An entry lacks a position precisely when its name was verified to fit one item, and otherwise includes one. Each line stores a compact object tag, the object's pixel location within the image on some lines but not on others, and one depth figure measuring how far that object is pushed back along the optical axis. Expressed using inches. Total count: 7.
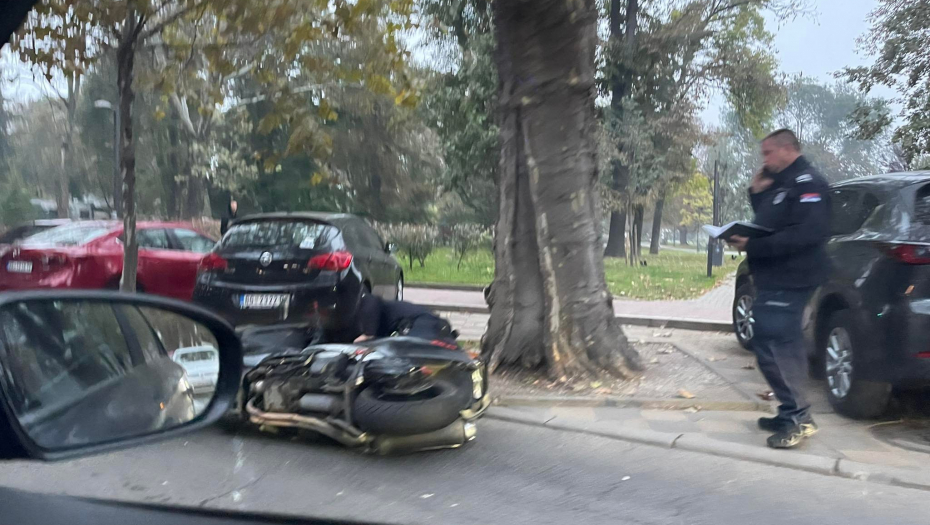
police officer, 185.8
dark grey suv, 189.5
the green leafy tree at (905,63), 526.1
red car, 343.0
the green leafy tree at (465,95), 727.1
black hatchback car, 303.4
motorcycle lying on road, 174.9
